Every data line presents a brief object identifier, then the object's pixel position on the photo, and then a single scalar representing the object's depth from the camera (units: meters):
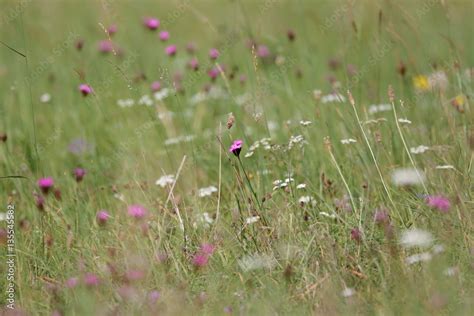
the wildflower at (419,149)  5.88
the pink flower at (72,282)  4.79
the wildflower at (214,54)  6.67
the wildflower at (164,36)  7.92
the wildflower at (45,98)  8.54
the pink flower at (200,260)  4.98
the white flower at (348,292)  4.48
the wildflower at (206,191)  6.13
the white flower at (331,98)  7.17
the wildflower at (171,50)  8.17
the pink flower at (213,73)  7.94
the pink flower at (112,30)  8.00
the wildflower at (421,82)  7.90
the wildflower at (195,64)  6.40
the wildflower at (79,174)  6.47
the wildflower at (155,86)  8.58
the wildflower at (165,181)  6.04
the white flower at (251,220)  5.24
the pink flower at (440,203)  4.98
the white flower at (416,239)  4.73
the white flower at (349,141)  5.88
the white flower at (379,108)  7.30
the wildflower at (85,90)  6.57
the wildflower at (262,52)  9.44
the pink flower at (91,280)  4.76
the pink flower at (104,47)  9.74
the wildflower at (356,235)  4.97
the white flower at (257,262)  4.87
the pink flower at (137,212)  5.54
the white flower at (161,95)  8.18
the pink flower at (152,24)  7.62
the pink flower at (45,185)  6.11
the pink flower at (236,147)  5.13
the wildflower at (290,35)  8.04
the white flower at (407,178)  5.52
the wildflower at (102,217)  5.75
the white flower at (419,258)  4.51
